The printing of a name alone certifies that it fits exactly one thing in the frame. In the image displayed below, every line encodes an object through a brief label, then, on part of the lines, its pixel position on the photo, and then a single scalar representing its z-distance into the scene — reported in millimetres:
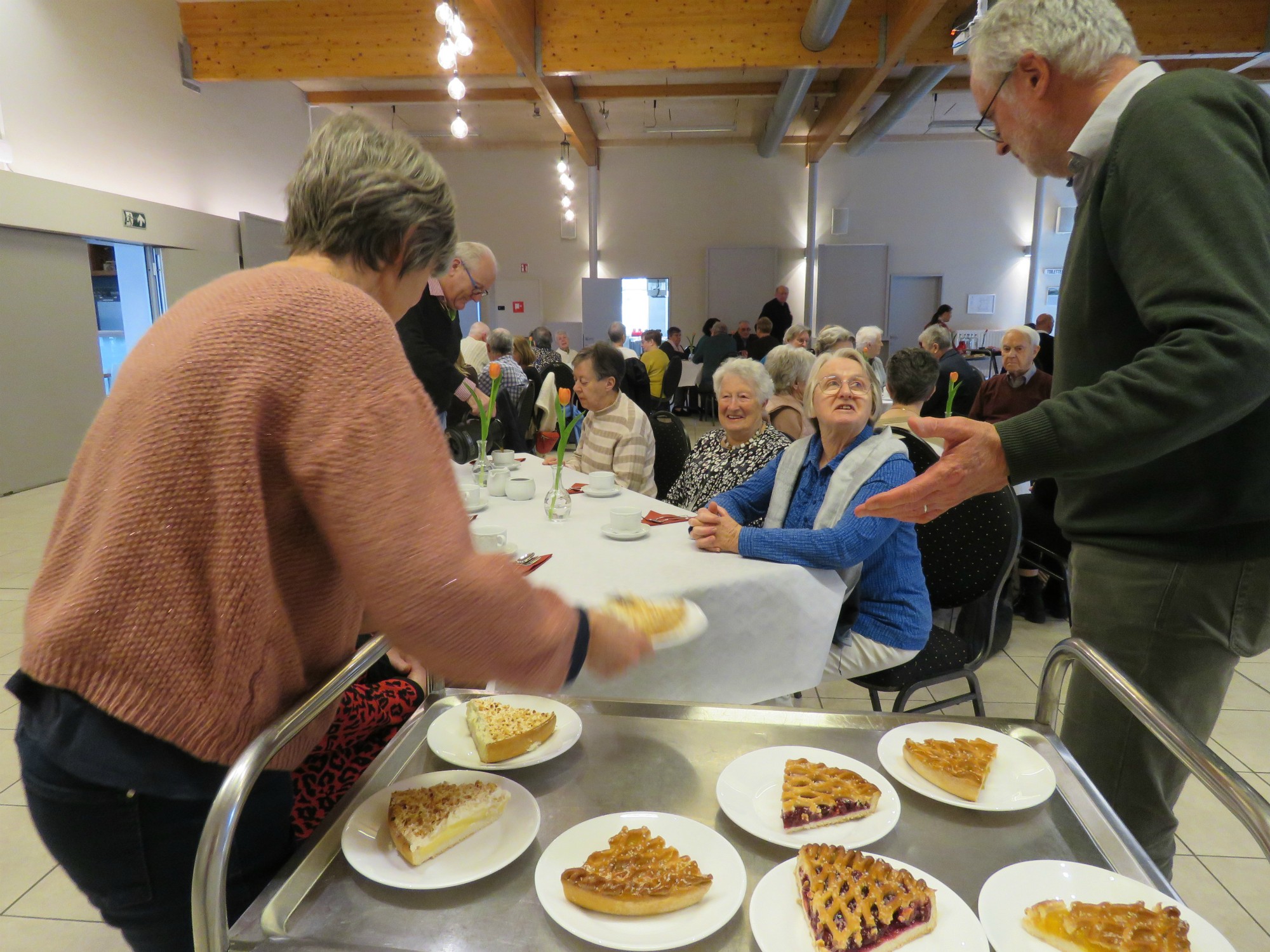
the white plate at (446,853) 812
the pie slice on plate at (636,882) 768
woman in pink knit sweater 700
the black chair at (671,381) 9039
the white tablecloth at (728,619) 1925
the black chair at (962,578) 2223
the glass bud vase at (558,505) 2537
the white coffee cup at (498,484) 2975
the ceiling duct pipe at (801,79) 6645
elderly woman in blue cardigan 2027
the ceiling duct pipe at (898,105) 8695
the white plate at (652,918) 741
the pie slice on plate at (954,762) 948
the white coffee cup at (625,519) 2260
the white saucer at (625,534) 2256
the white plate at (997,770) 947
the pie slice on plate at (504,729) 1032
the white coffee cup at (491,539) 2094
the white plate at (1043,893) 732
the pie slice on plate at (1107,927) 713
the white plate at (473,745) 1042
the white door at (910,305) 12773
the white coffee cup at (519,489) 2896
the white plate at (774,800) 885
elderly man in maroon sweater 4633
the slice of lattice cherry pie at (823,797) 896
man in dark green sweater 992
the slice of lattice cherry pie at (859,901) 726
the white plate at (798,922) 730
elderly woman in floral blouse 2967
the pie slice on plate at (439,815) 839
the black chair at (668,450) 3980
